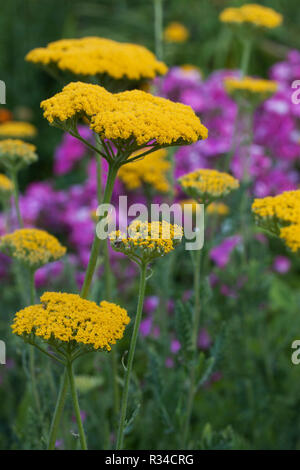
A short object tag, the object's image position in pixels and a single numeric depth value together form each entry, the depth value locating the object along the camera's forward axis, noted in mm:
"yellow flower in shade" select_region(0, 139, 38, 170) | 1254
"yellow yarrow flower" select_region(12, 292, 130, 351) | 1041
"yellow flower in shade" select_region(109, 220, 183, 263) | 1053
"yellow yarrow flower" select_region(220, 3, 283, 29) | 1397
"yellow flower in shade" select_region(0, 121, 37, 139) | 1477
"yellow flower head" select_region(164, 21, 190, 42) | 2064
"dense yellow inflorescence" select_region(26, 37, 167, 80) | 1188
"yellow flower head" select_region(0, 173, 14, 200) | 1361
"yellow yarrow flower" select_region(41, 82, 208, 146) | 1054
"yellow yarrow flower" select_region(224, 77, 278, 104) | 1379
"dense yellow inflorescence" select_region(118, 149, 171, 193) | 1358
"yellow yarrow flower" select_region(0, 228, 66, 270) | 1150
